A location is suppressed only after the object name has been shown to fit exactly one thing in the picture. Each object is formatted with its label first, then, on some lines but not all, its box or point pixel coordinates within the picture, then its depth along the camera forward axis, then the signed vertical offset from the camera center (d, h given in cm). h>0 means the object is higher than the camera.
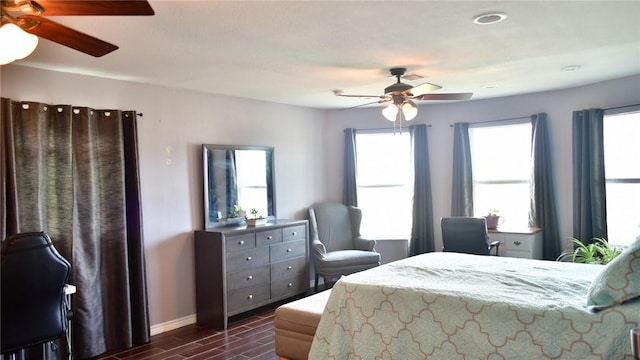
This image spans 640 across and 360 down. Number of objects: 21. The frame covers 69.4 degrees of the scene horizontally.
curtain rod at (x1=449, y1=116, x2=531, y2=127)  540 +56
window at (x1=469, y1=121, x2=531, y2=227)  553 -4
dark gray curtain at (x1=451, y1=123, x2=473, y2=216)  571 -9
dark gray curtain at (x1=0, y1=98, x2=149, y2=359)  344 -14
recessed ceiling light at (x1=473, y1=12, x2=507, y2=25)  270 +89
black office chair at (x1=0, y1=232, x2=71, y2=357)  265 -62
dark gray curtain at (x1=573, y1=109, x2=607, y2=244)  475 -15
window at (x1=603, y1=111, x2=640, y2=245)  468 -14
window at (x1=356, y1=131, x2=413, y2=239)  619 -15
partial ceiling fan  178 +69
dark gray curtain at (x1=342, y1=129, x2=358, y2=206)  620 +3
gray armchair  527 -86
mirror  481 -5
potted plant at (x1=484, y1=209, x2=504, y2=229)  528 -62
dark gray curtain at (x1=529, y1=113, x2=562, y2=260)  517 -32
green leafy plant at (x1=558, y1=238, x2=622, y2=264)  445 -90
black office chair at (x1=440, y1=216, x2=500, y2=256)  473 -71
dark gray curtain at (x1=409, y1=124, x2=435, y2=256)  591 -45
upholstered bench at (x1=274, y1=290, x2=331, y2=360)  300 -101
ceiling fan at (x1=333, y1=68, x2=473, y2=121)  383 +63
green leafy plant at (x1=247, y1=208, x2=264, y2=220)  509 -41
